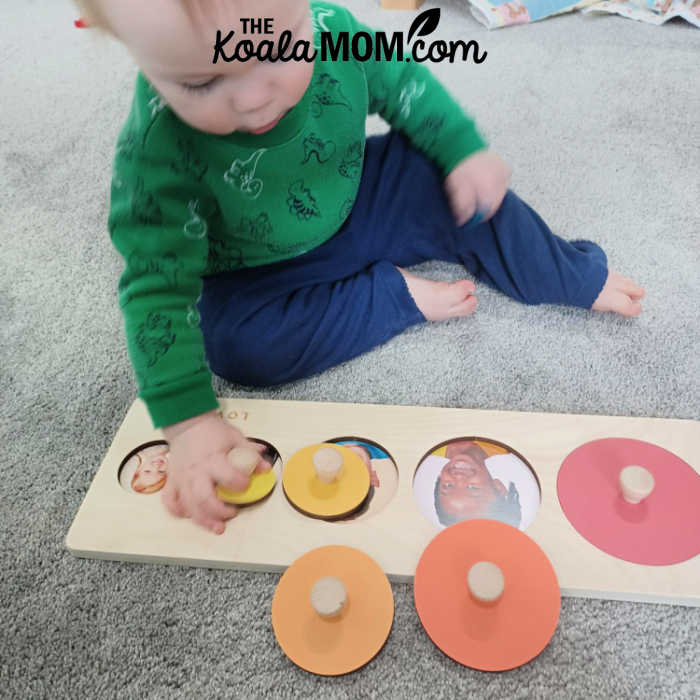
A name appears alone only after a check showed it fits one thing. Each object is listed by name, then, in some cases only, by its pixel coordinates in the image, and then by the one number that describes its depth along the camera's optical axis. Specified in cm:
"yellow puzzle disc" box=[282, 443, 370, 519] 53
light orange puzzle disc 46
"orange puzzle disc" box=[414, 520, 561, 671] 45
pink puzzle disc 50
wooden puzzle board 49
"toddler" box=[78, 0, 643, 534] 44
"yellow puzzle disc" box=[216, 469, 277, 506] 54
